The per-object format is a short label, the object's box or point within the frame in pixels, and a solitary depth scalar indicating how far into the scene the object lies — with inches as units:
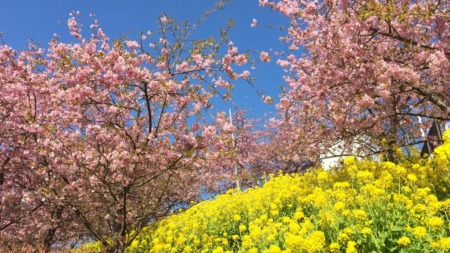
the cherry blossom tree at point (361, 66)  333.1
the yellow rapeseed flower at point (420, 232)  200.4
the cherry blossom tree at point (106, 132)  325.7
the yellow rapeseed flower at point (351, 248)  199.8
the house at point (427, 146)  472.6
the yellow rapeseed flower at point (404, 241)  202.1
